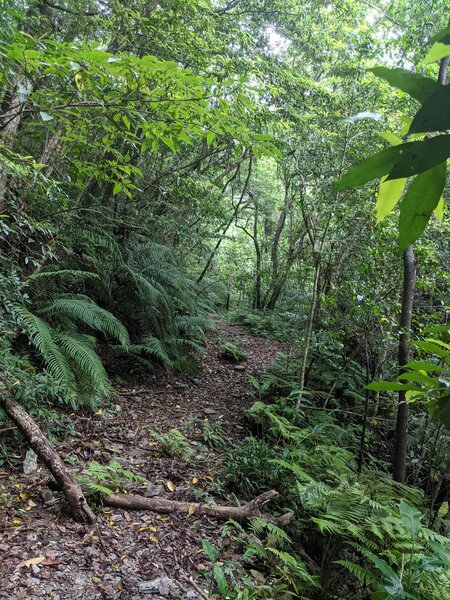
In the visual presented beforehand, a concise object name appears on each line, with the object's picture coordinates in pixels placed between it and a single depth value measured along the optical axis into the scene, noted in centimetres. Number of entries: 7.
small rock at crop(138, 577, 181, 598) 211
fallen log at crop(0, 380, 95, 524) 244
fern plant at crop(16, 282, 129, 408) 348
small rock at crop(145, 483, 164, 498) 292
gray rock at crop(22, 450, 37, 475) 276
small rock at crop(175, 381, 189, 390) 512
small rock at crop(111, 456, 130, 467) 321
